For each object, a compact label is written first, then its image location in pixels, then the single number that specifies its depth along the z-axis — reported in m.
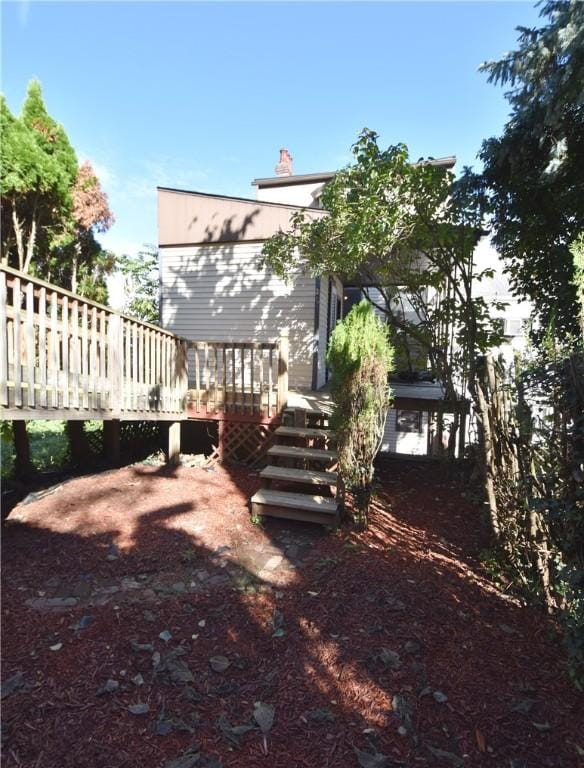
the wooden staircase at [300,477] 3.96
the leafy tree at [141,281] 15.15
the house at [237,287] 7.93
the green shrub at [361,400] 3.89
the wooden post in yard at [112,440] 6.52
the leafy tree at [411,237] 5.25
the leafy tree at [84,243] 11.80
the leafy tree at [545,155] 4.94
